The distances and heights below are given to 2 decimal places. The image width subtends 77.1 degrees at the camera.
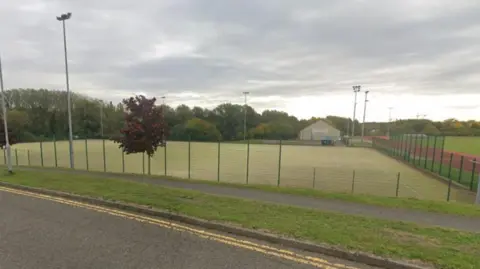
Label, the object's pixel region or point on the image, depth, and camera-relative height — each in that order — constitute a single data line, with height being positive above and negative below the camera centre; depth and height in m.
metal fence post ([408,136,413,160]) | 33.33 -3.19
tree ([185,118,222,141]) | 76.88 -3.96
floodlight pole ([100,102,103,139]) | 85.38 -1.97
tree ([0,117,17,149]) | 23.25 -2.08
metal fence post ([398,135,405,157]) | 37.98 -3.40
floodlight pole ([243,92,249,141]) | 89.53 -2.63
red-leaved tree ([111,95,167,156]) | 14.71 -0.61
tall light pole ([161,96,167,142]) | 15.29 -0.95
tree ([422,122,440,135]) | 96.66 -2.34
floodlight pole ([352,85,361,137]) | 75.56 +7.66
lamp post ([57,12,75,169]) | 19.38 +4.28
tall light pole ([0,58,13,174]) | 14.04 -1.83
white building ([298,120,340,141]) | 87.56 -3.87
